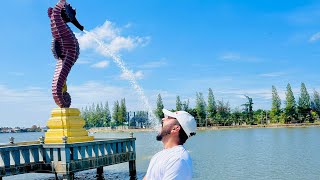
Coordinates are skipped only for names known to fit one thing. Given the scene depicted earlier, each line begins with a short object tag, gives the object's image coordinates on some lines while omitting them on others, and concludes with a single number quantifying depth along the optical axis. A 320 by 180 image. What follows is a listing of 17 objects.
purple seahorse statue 15.72
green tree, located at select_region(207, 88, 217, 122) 86.95
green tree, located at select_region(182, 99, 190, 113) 88.36
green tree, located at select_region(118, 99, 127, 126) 105.43
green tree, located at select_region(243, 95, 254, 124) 92.49
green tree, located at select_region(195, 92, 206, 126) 88.82
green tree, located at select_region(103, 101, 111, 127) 113.02
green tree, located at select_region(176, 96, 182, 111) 85.97
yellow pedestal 15.09
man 2.50
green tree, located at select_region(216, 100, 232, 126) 92.13
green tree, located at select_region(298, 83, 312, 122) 81.39
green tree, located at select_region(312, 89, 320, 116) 86.51
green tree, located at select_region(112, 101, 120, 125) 107.04
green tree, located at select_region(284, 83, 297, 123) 79.36
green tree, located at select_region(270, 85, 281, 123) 81.42
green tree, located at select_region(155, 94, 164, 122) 82.35
